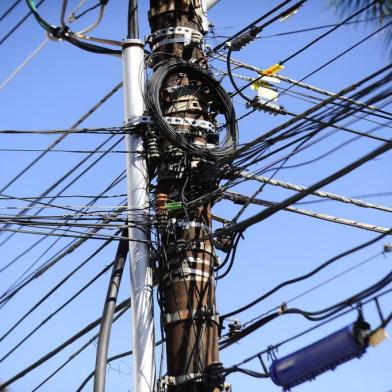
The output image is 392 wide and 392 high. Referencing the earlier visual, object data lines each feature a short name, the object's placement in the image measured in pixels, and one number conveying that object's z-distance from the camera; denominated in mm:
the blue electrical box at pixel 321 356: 7320
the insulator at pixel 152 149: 9852
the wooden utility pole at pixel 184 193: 8906
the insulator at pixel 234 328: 9234
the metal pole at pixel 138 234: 9023
